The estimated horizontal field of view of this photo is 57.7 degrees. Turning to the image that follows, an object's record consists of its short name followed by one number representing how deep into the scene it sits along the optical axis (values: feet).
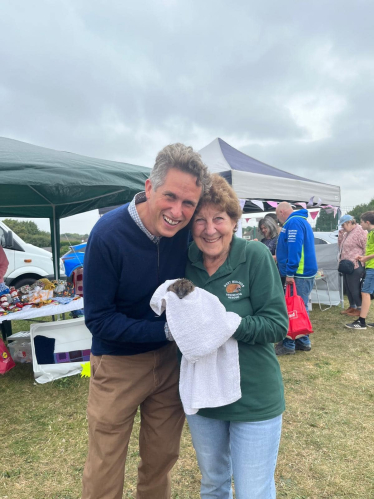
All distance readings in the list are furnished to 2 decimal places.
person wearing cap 20.86
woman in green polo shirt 4.17
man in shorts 17.37
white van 25.71
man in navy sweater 4.28
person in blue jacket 14.47
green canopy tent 10.80
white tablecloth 11.54
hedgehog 3.84
